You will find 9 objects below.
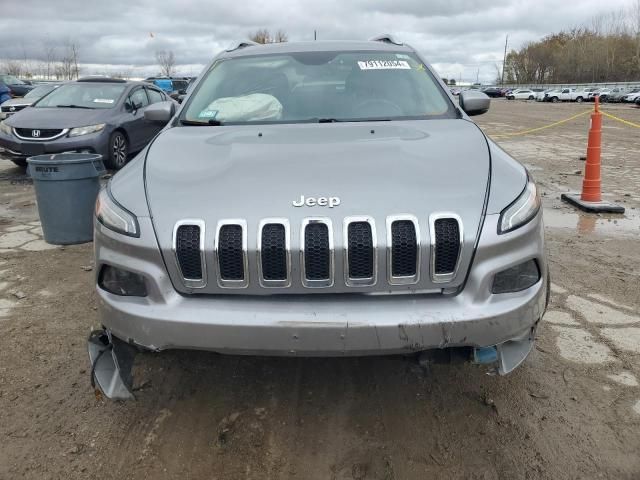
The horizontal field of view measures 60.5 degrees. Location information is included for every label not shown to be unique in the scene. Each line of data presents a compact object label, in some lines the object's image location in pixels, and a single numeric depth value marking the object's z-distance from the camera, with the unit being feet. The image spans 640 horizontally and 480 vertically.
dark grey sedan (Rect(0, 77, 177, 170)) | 27.66
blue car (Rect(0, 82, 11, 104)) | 67.05
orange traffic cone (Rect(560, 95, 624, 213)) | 21.35
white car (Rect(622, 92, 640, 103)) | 148.46
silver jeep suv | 6.88
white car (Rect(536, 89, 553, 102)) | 209.86
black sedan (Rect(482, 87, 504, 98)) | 260.62
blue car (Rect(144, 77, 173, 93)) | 106.11
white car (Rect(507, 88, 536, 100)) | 227.20
